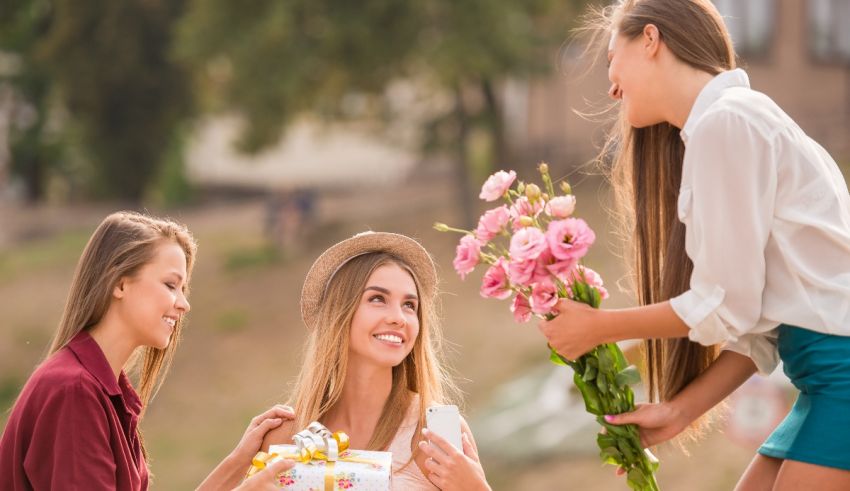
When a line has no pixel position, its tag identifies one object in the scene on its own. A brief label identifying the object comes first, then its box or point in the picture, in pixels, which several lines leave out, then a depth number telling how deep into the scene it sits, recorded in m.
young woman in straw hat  7.45
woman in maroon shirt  6.13
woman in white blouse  5.75
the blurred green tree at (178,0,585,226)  41.66
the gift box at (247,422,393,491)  6.33
